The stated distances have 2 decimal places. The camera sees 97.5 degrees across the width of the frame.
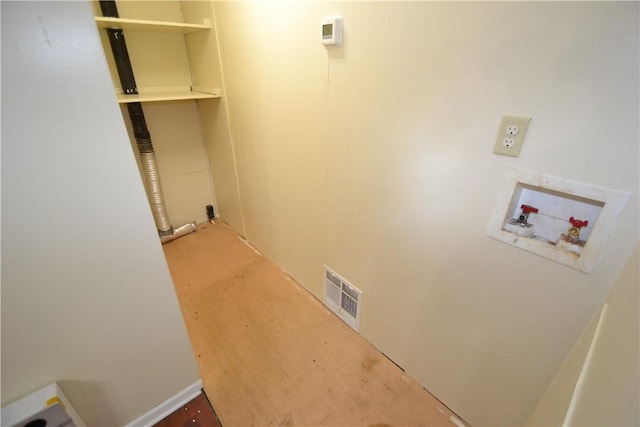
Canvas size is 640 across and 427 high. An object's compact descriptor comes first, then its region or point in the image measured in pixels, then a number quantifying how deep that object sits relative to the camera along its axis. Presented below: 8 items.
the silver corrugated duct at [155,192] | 2.42
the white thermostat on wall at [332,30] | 1.23
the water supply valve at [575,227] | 0.85
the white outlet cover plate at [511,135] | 0.85
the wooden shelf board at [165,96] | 1.99
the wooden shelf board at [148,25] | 1.79
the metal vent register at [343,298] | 1.73
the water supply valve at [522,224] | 0.94
